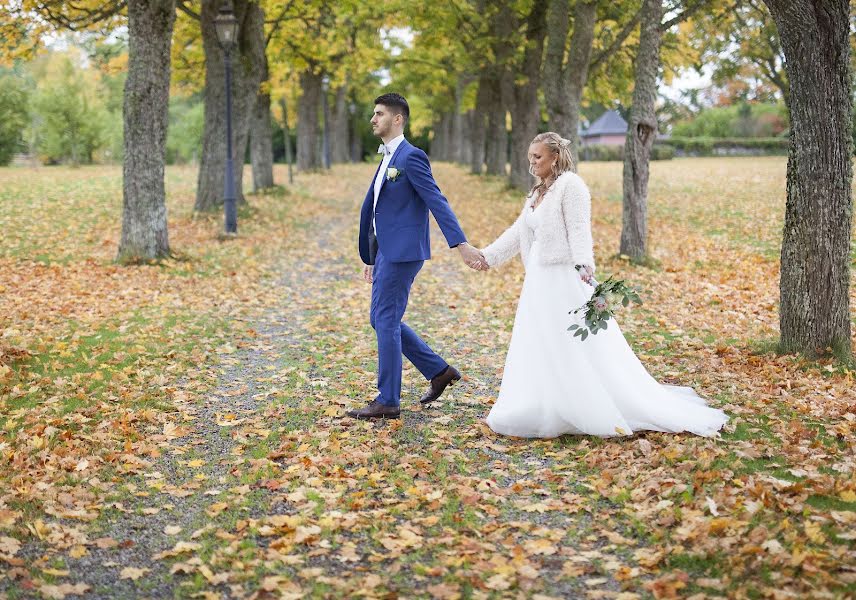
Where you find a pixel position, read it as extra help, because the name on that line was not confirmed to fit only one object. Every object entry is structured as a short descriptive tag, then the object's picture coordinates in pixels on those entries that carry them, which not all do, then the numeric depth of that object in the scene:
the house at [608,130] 86.75
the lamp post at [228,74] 16.69
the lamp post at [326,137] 41.08
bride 6.01
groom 6.30
